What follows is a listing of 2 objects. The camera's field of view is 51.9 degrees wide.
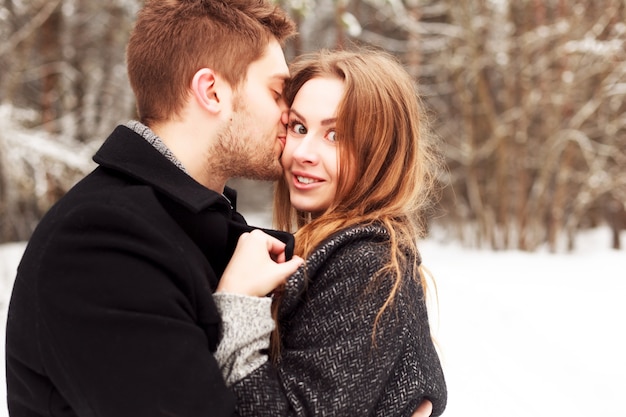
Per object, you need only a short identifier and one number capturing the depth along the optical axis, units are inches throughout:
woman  65.0
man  55.9
